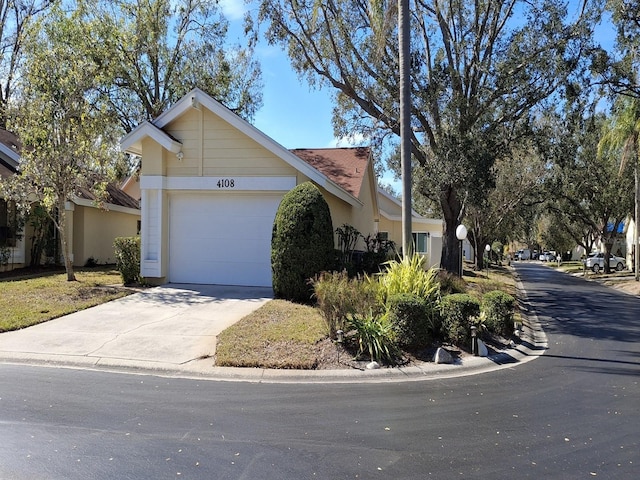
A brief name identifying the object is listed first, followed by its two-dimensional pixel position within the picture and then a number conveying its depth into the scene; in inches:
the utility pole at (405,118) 402.0
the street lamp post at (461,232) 589.6
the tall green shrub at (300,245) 440.5
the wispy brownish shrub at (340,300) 322.7
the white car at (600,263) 1616.6
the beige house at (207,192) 551.2
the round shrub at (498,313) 374.9
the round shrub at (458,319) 334.3
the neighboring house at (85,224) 684.1
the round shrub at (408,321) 314.8
